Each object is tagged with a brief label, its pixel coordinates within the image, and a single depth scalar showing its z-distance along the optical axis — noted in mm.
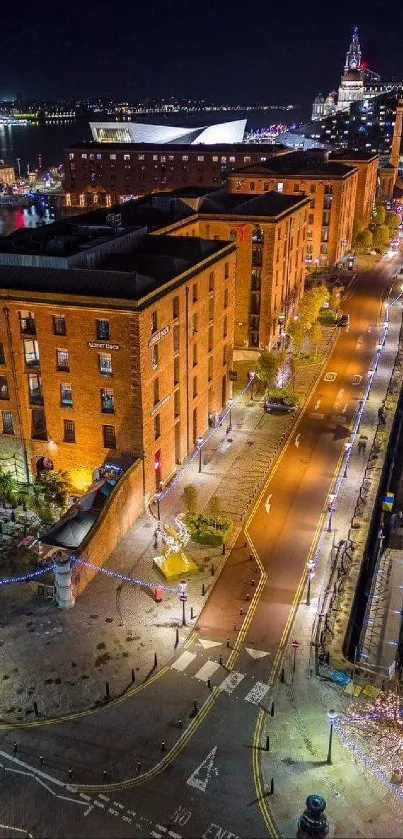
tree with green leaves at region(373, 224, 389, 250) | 157375
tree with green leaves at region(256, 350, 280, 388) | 81812
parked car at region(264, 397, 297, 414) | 79438
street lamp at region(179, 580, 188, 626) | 46062
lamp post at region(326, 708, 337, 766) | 35406
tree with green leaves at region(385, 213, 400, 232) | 171500
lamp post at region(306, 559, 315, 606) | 48206
